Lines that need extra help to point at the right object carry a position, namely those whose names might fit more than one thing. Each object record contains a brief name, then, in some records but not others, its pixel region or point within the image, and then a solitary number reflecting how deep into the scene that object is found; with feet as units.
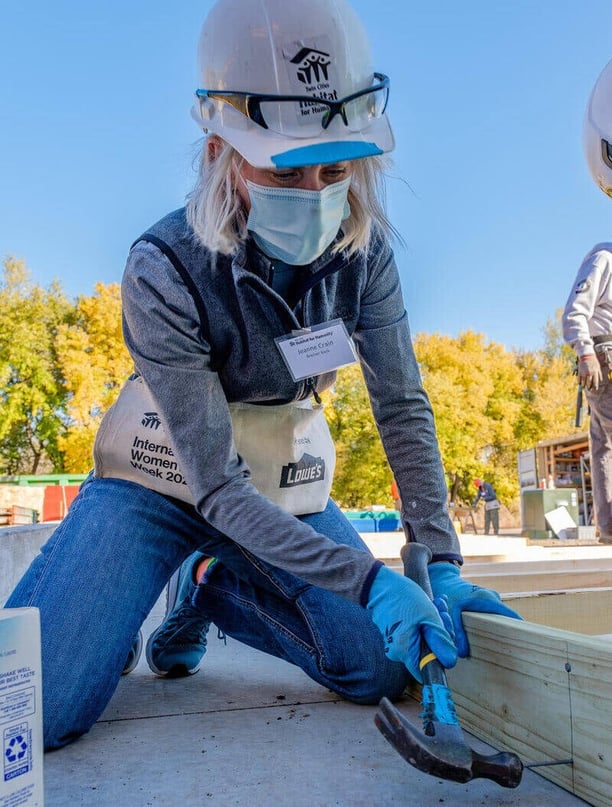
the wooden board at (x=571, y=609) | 7.11
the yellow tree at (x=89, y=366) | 73.00
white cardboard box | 3.15
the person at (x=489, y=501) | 64.34
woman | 5.64
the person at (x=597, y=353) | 13.65
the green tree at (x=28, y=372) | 76.48
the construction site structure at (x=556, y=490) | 45.80
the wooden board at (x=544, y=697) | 4.06
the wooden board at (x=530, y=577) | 8.52
